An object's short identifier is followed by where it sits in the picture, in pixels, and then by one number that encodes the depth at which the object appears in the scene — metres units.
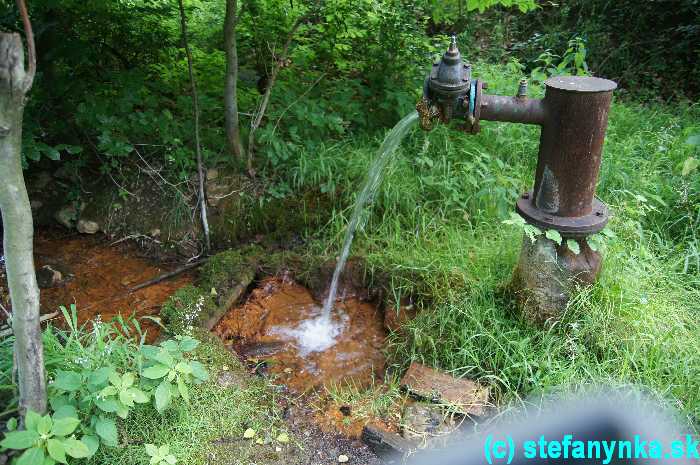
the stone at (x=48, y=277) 3.23
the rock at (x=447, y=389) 2.32
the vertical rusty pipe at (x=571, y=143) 2.14
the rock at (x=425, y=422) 2.23
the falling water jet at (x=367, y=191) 3.23
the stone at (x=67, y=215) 3.61
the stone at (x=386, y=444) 2.15
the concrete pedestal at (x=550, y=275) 2.43
